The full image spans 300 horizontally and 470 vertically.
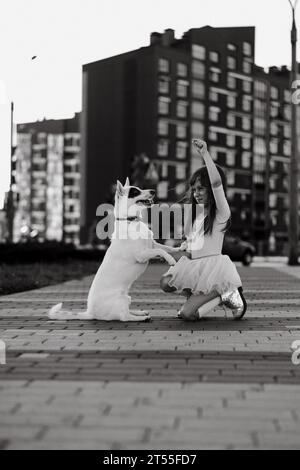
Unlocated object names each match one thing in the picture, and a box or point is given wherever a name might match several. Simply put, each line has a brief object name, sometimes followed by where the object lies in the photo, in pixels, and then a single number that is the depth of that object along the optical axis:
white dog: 7.99
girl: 8.24
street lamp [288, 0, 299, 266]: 30.70
